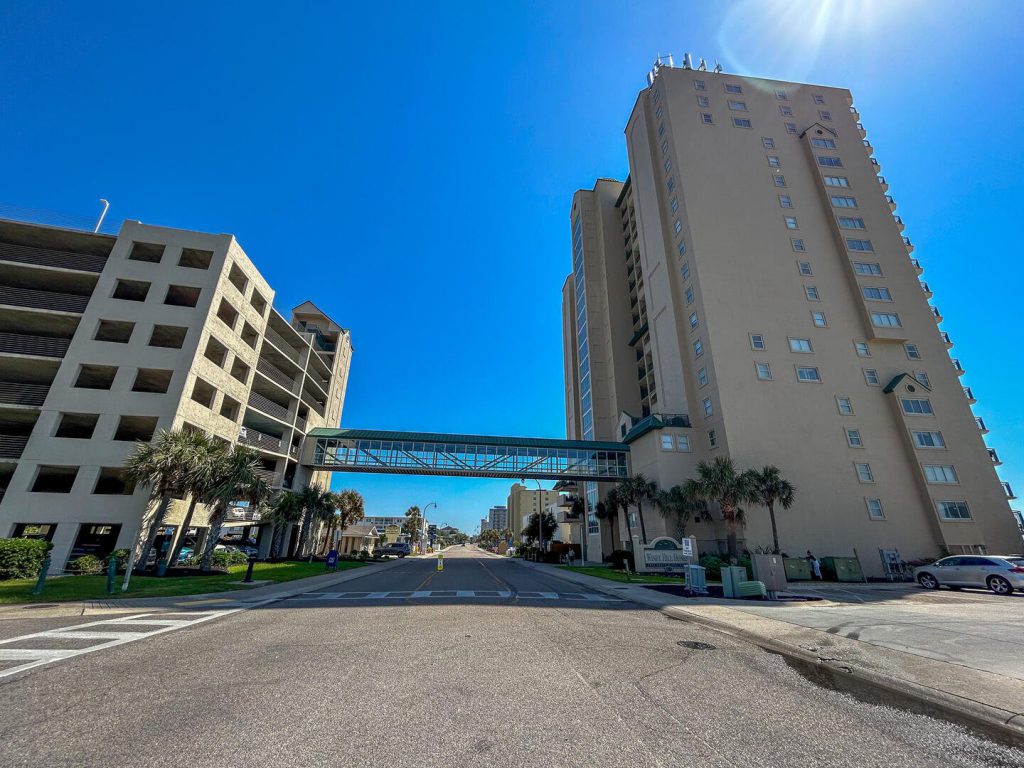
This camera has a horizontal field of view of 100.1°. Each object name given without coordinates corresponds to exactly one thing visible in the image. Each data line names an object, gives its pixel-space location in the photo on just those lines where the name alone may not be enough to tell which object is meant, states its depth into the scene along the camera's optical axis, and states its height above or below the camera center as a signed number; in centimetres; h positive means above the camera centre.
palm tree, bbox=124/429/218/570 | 2370 +390
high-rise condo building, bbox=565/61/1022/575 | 3481 +1940
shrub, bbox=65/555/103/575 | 2333 -140
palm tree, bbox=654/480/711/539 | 3456 +332
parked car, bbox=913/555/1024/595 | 1912 -84
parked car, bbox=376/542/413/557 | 6342 -81
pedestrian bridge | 4641 +943
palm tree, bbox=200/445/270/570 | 2650 +332
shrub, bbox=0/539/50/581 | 1834 -83
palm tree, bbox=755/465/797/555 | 3194 +432
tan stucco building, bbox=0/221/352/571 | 2622 +1179
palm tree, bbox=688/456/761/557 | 3153 +425
